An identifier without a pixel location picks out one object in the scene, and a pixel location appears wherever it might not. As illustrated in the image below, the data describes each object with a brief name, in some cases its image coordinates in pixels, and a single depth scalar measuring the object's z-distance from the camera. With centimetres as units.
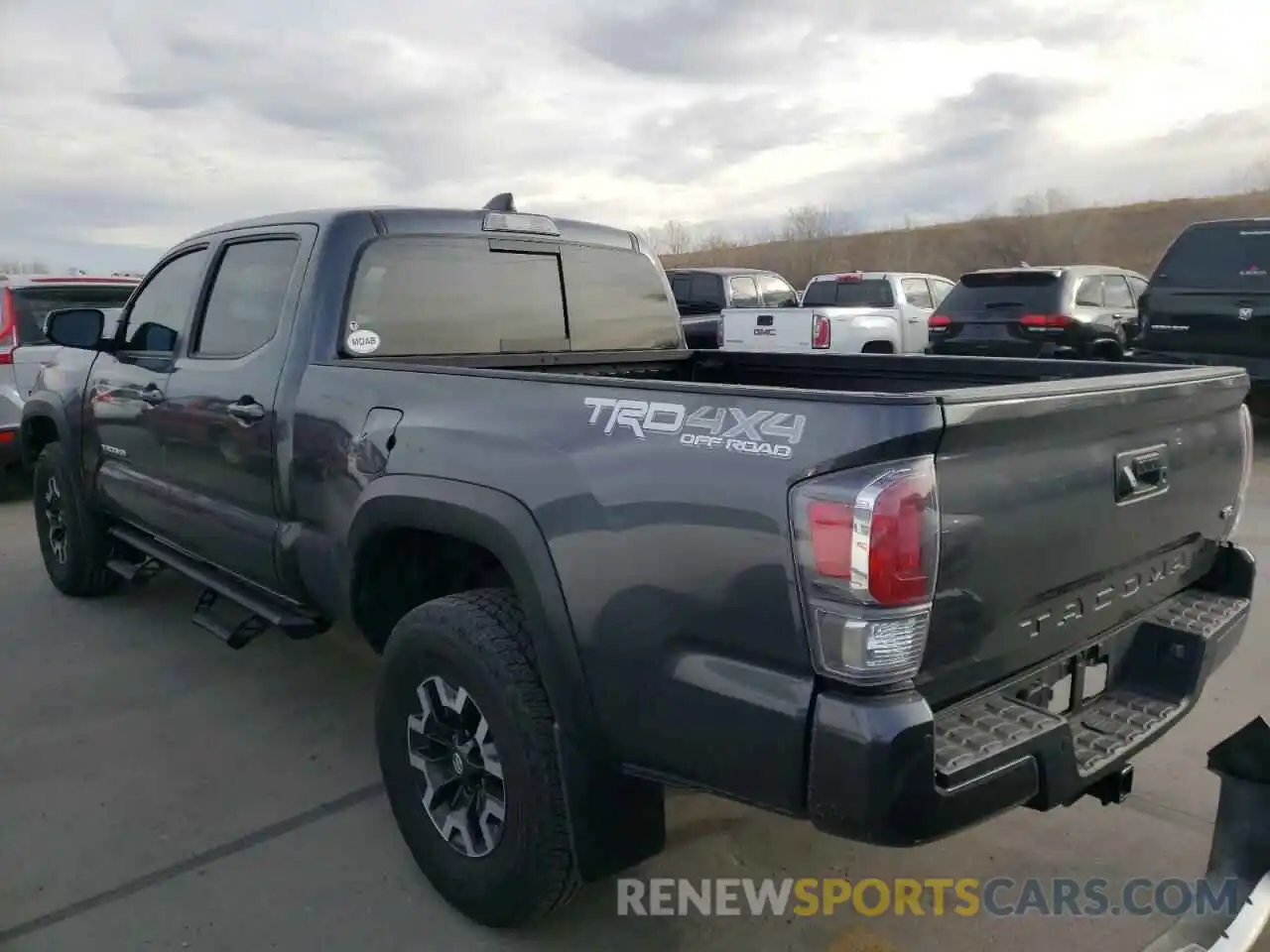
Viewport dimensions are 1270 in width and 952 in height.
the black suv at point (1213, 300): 925
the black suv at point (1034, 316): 1113
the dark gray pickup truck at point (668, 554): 200
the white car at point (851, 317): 1330
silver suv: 769
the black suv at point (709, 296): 1503
